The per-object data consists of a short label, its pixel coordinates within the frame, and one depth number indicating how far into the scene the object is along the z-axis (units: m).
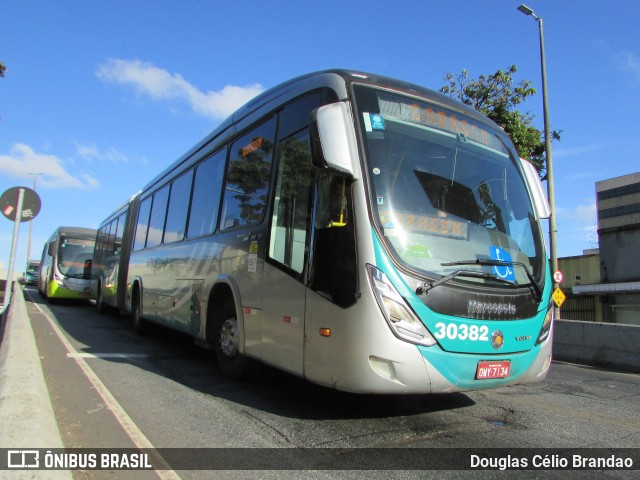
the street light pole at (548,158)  15.35
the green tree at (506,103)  16.66
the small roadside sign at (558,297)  15.42
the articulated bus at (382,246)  3.65
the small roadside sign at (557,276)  15.85
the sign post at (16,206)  9.32
